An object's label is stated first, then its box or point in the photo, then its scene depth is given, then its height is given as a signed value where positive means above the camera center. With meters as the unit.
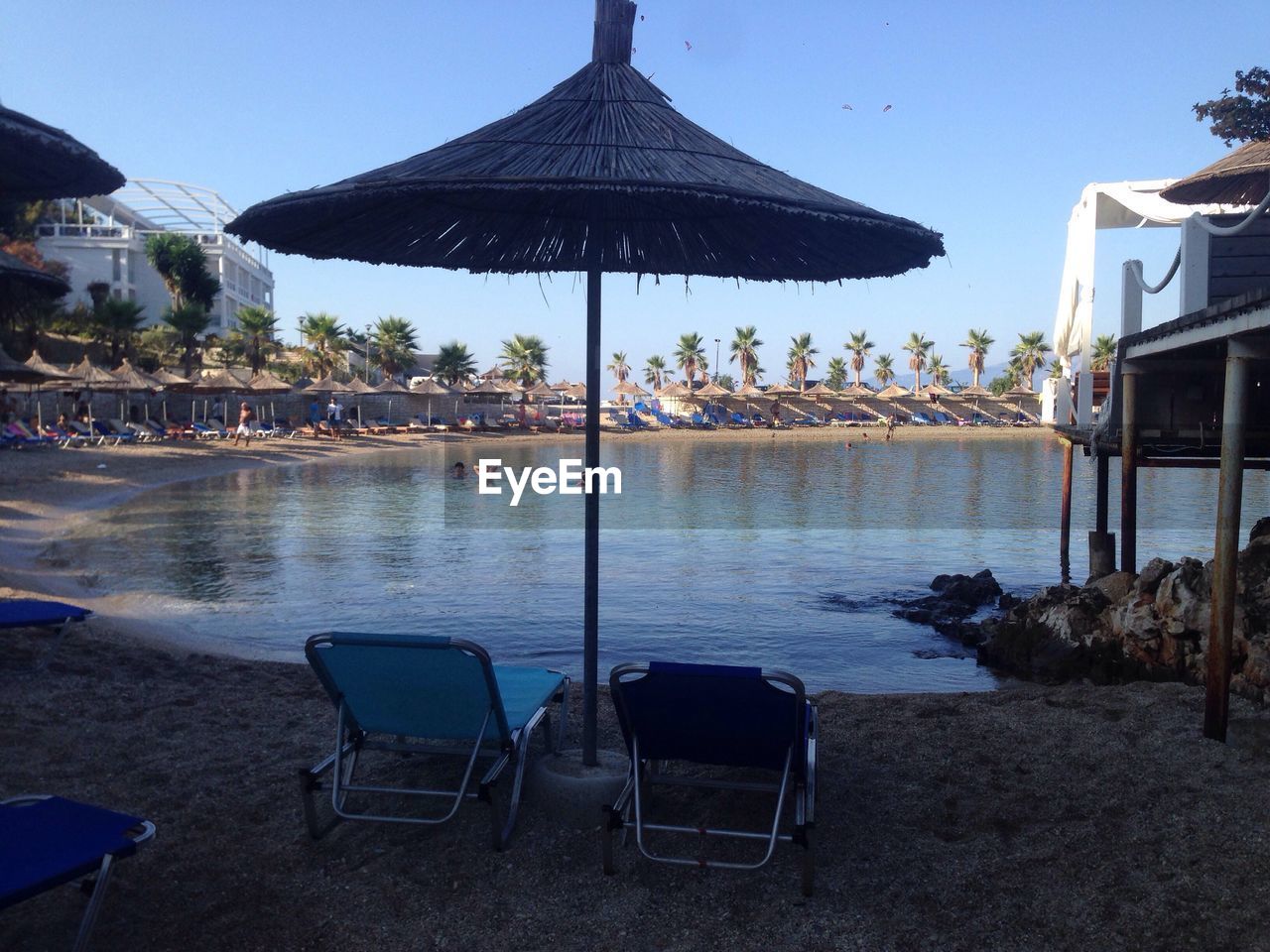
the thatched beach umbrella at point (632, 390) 74.19 +2.85
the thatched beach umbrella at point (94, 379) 27.98 +1.12
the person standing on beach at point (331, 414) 45.58 +0.37
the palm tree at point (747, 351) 87.56 +7.16
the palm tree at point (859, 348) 90.94 +7.89
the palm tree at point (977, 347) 88.12 +7.93
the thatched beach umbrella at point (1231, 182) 10.70 +2.98
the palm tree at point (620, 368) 94.50 +5.84
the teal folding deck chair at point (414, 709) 3.14 -1.00
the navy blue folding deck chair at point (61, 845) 2.29 -1.11
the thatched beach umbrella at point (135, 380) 30.17 +1.22
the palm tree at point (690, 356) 86.88 +6.61
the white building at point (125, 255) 54.31 +9.77
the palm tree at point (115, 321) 38.53 +3.89
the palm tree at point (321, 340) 53.94 +4.61
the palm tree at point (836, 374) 94.62 +5.66
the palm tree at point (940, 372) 91.12 +5.79
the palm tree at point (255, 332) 49.19 +4.59
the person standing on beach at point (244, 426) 36.31 -0.27
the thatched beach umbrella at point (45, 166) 2.73 +0.78
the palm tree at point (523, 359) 70.44 +4.87
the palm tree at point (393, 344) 57.25 +4.68
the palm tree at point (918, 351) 90.31 +7.67
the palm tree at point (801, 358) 90.94 +6.96
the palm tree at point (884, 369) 95.69 +6.23
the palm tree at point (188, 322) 41.22 +4.17
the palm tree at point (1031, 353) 79.31 +6.83
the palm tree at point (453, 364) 58.62 +3.67
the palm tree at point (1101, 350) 70.69 +6.31
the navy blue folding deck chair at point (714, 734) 2.96 -1.01
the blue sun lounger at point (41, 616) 5.33 -1.15
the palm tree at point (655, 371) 95.19 +5.62
